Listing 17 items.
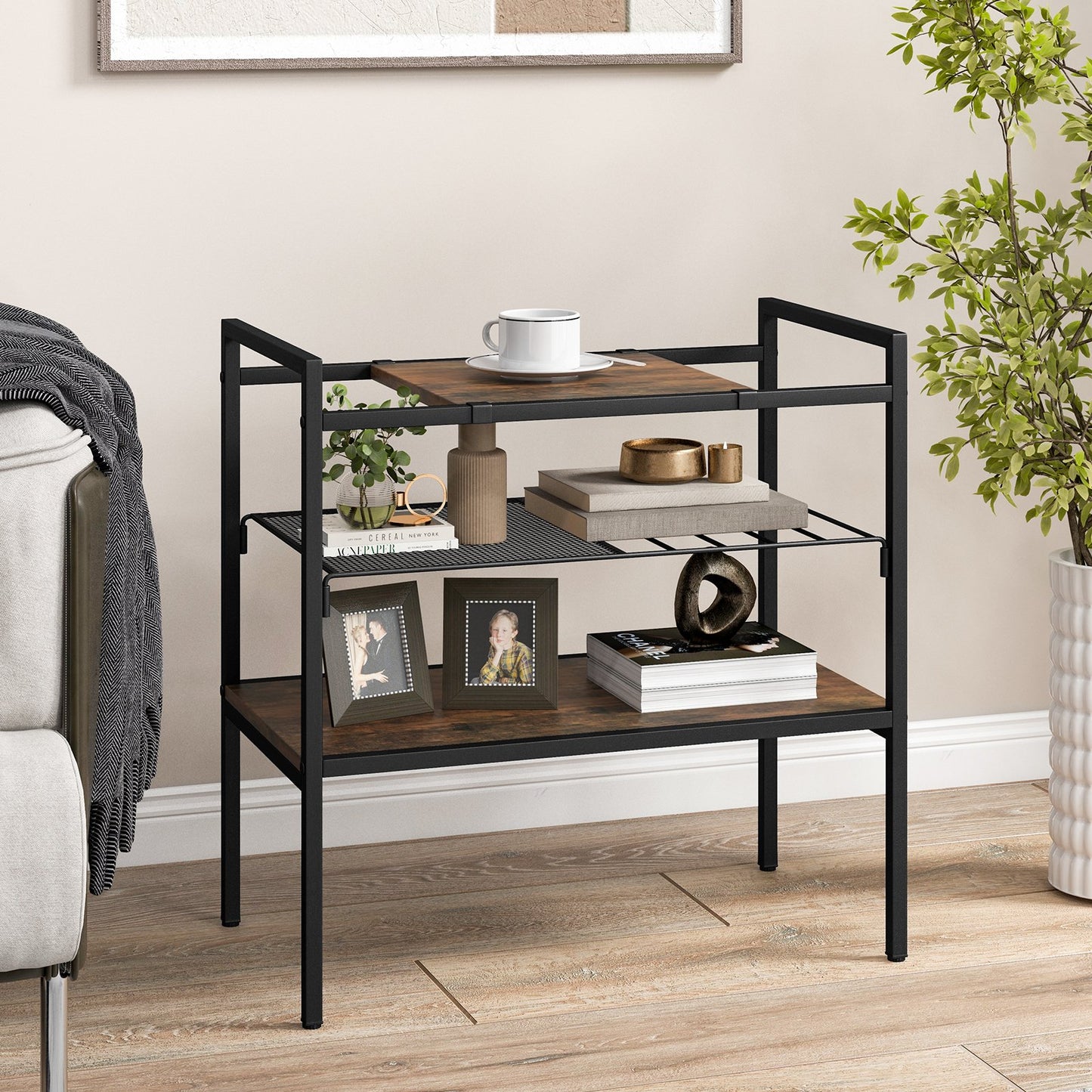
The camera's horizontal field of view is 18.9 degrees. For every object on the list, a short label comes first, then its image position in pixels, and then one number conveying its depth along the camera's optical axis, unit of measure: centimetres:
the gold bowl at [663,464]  416
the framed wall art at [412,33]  445
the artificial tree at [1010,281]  422
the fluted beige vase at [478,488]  404
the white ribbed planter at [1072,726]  458
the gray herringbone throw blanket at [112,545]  312
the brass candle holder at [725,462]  416
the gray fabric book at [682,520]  402
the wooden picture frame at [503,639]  422
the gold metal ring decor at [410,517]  405
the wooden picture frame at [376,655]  406
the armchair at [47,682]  297
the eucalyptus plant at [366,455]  393
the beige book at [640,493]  408
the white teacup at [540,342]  403
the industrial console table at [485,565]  379
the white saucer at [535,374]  405
